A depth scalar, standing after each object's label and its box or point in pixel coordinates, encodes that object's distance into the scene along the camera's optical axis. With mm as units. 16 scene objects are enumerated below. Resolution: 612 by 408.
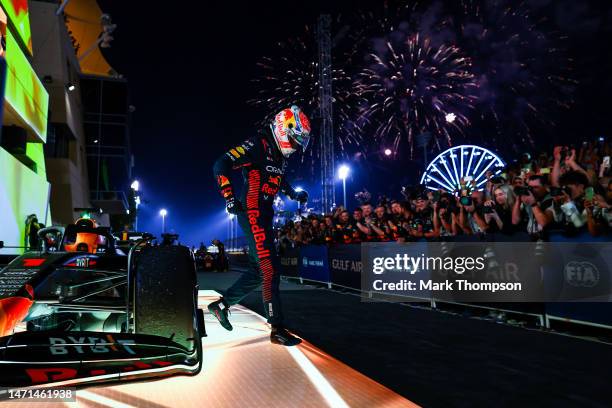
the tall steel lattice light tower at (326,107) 28609
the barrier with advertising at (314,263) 11961
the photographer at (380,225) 9406
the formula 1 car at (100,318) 1903
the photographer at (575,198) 5418
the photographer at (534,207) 5605
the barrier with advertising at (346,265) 9531
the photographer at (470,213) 7031
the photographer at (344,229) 10935
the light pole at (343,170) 33306
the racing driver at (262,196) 4168
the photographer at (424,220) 7906
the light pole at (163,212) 66312
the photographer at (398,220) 8781
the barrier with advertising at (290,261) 14867
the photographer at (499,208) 6407
